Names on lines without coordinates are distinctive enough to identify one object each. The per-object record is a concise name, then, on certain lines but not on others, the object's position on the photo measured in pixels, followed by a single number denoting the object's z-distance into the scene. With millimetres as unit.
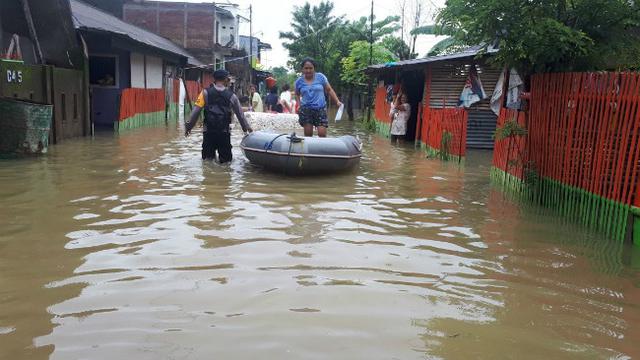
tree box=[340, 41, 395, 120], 26734
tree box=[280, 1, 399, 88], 38125
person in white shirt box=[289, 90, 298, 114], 17266
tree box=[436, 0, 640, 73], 6648
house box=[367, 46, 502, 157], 12602
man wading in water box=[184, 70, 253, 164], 9500
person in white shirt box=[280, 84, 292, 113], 17489
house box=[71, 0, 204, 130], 16266
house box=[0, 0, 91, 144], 11891
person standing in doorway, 15461
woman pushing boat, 9922
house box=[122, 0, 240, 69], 37688
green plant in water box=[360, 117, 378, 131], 21016
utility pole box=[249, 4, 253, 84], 41862
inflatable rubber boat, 8664
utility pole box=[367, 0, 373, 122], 23422
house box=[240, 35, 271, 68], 58281
